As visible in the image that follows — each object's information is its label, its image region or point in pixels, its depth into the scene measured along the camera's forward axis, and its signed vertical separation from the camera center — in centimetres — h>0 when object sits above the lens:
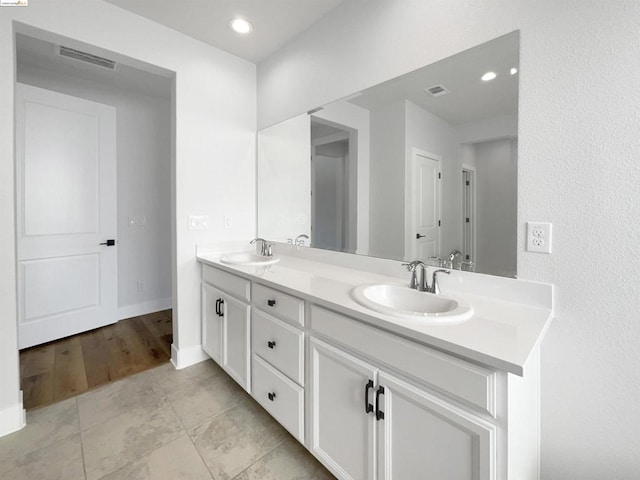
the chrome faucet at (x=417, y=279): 133 -20
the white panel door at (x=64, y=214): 243 +18
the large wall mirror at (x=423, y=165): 124 +38
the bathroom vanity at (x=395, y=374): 80 -49
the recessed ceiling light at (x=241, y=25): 201 +147
